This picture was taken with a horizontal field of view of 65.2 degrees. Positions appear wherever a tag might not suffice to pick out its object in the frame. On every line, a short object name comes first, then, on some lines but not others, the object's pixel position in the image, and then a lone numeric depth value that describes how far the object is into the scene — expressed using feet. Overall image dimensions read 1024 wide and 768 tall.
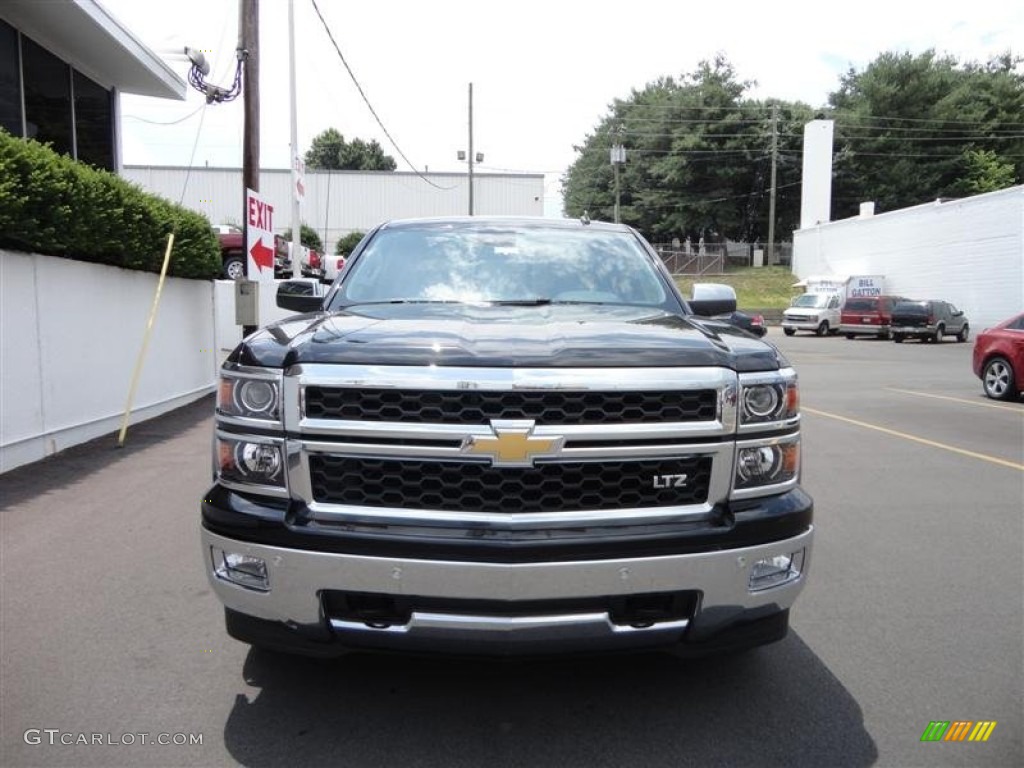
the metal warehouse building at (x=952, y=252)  101.35
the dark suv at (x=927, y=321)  97.81
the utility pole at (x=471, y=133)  139.33
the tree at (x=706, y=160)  195.62
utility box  36.63
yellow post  28.21
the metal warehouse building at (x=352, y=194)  153.58
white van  108.68
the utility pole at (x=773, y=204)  170.55
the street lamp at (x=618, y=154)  177.78
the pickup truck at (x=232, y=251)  61.93
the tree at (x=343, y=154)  258.37
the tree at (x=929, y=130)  184.75
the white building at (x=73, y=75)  36.78
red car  40.96
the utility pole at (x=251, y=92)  42.83
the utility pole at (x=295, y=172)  59.31
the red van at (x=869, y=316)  102.53
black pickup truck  8.45
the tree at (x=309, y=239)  109.50
